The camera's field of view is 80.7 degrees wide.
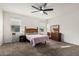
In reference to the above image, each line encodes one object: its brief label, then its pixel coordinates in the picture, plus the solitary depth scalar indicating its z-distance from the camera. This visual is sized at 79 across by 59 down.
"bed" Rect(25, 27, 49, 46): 2.91
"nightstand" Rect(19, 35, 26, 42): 3.91
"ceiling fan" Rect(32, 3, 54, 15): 2.48
